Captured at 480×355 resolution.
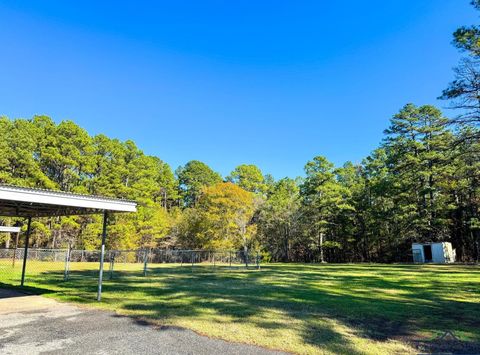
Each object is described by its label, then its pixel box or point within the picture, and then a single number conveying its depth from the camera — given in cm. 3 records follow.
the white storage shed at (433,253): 2622
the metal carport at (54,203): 695
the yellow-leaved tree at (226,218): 2918
